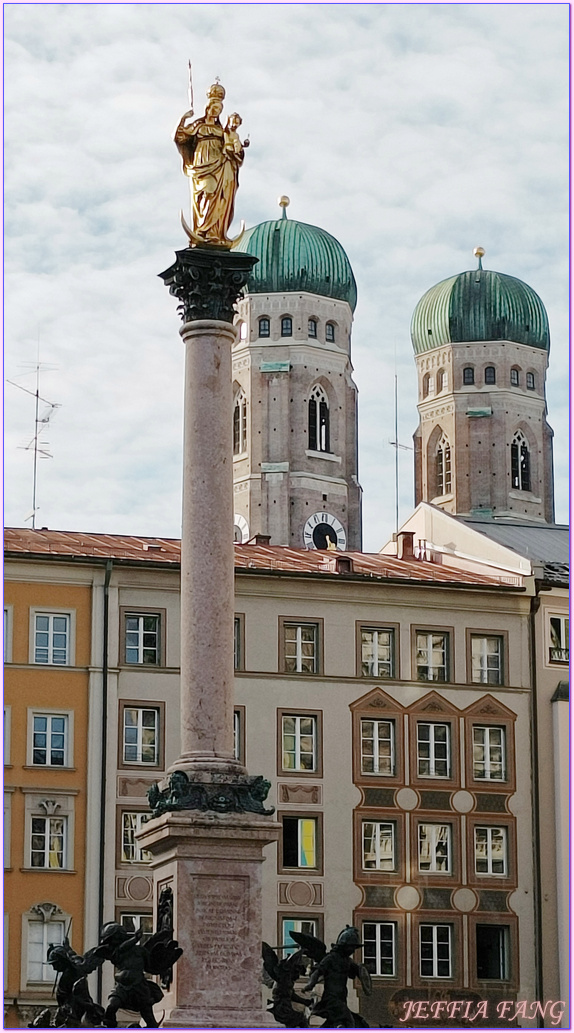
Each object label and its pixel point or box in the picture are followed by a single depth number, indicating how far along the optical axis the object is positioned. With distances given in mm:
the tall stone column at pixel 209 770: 32188
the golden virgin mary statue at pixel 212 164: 35625
